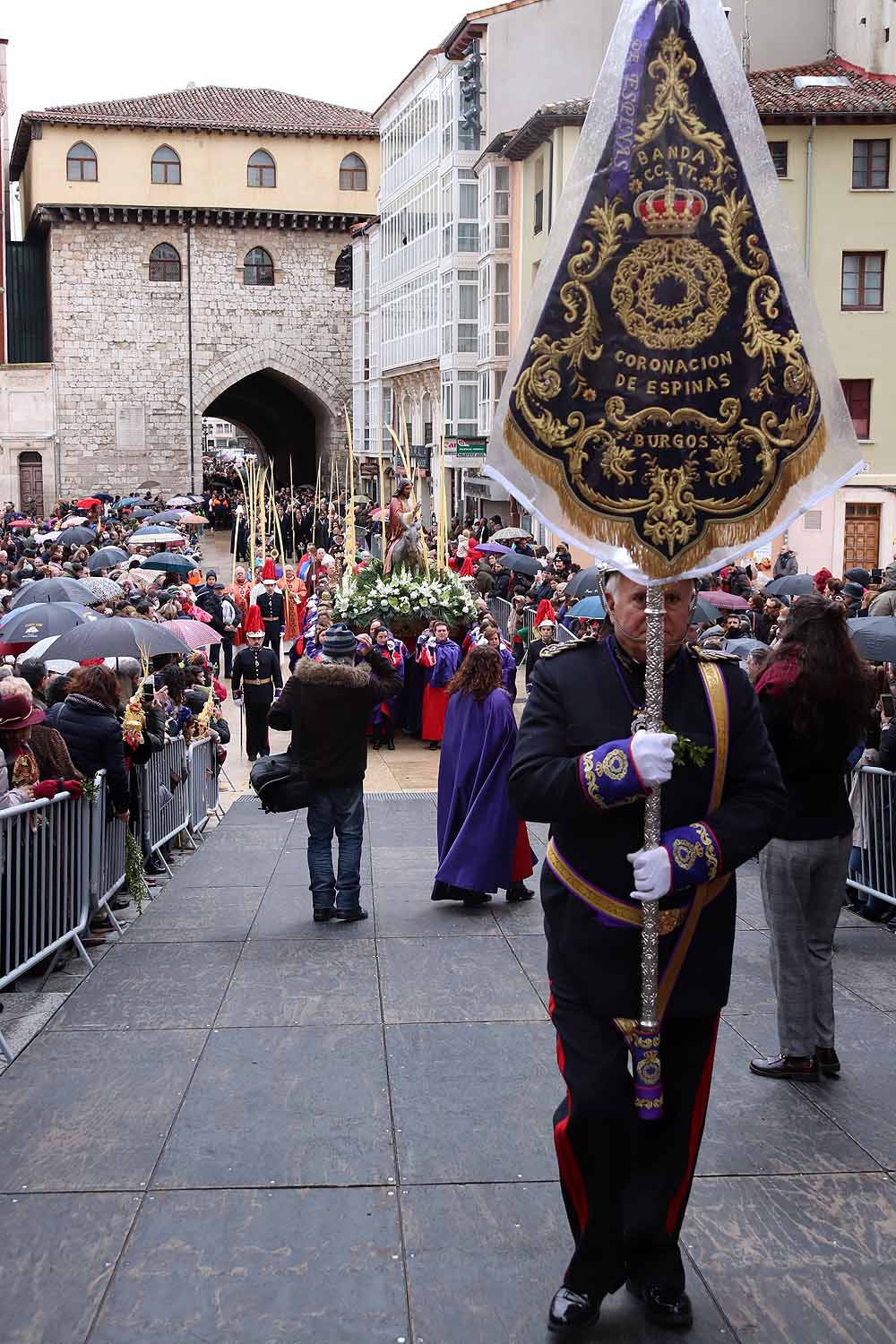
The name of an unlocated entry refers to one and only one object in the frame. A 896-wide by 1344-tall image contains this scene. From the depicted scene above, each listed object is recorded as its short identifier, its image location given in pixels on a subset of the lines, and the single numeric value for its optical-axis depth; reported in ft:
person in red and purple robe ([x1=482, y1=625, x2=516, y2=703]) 43.80
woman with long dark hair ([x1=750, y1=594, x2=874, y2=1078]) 17.88
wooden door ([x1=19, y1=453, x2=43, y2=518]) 194.80
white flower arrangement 58.39
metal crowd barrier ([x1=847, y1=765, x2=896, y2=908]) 26.81
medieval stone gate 196.24
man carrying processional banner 12.59
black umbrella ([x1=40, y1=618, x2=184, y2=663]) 37.14
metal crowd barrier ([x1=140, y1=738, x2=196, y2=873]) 33.01
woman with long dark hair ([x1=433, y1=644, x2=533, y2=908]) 28.48
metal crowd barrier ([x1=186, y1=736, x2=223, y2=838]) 39.52
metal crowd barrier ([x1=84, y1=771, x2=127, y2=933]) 25.81
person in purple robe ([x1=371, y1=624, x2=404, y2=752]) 55.26
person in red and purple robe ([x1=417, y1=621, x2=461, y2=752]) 56.44
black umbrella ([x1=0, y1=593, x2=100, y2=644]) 42.24
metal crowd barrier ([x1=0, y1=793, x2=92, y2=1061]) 21.81
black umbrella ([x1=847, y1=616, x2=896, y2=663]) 34.01
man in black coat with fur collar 27.50
